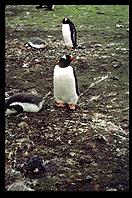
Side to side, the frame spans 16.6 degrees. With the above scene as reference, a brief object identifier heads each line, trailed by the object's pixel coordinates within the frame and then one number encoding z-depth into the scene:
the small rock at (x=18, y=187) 3.12
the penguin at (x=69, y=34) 6.07
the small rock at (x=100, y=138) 3.76
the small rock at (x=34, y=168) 3.30
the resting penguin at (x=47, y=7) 8.40
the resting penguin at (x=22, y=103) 4.23
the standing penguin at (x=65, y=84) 4.43
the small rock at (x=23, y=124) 4.06
